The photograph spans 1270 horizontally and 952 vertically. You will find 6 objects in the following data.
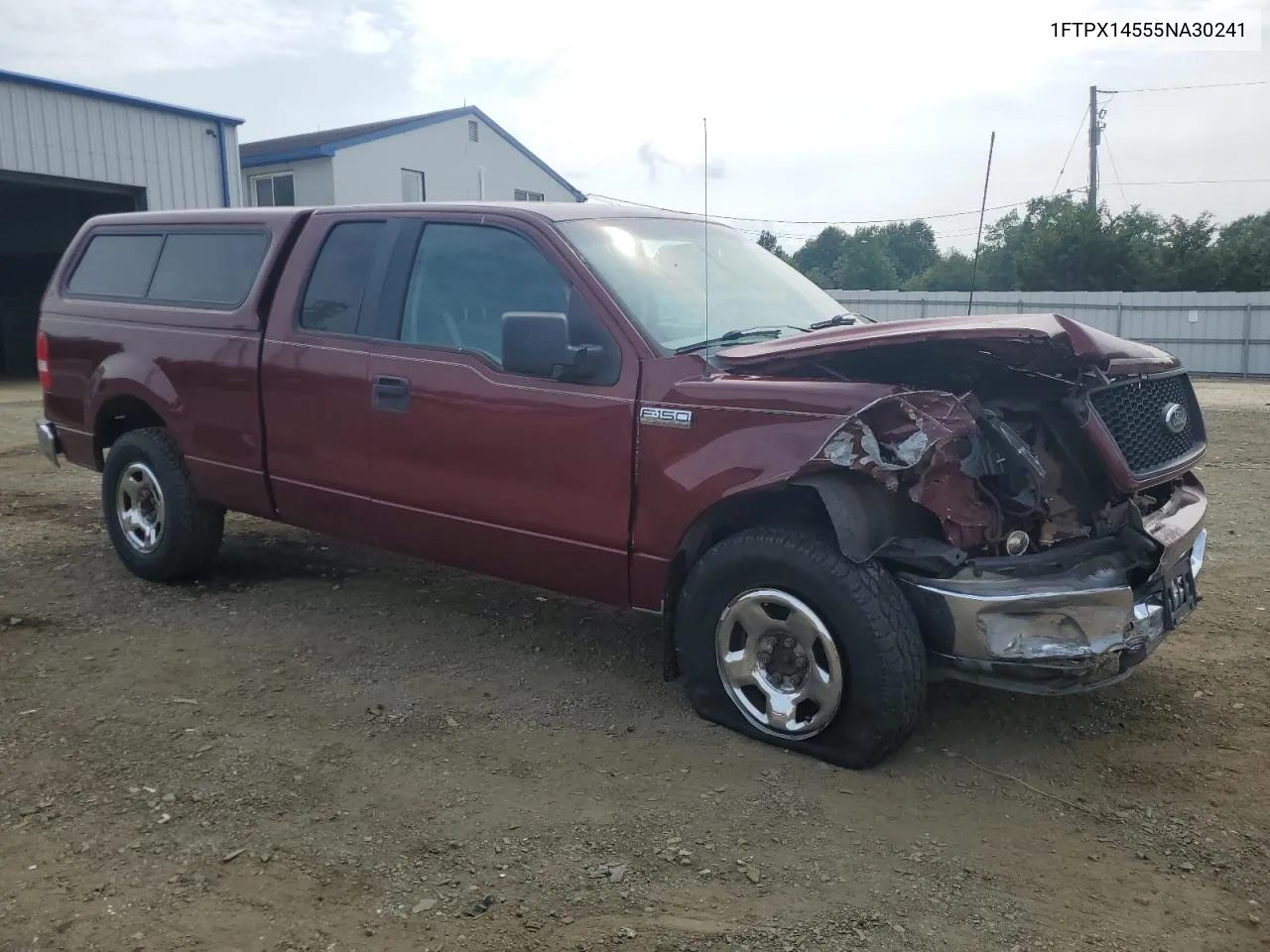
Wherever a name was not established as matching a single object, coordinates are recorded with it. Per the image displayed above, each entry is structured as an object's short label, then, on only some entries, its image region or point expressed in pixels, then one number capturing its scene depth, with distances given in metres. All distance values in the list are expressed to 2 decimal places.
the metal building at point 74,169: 16.73
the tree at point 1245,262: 28.81
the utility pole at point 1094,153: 28.14
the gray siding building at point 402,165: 25.38
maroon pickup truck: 3.38
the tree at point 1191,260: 29.42
